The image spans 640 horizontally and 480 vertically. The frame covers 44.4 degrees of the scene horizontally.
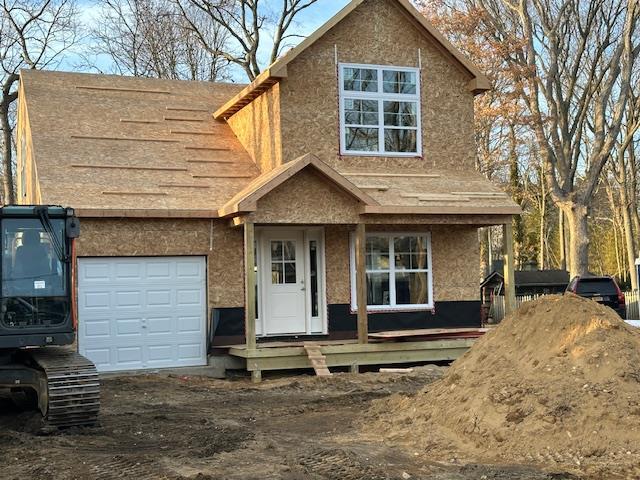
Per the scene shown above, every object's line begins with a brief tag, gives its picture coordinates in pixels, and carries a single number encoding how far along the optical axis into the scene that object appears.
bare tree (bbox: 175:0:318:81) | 32.53
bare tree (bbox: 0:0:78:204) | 30.92
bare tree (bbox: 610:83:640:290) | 32.25
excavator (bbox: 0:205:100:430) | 9.22
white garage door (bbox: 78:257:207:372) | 14.68
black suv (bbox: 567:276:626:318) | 23.06
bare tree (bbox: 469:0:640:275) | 26.47
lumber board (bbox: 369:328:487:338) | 15.62
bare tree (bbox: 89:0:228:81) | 36.19
